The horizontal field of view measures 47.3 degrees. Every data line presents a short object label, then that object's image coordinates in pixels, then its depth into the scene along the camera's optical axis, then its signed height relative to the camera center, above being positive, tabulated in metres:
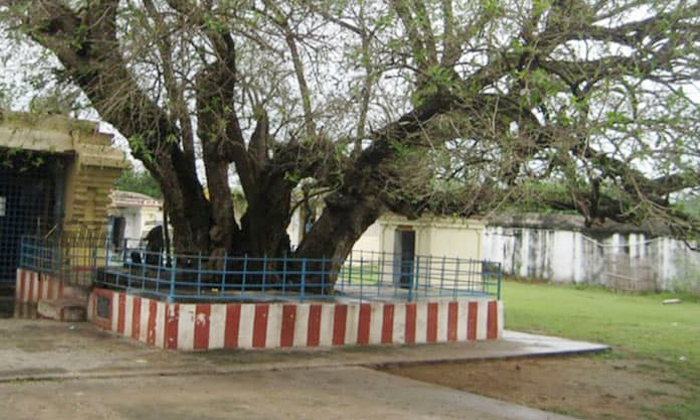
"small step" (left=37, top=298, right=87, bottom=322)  13.05 -1.13
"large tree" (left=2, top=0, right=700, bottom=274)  8.53 +1.93
